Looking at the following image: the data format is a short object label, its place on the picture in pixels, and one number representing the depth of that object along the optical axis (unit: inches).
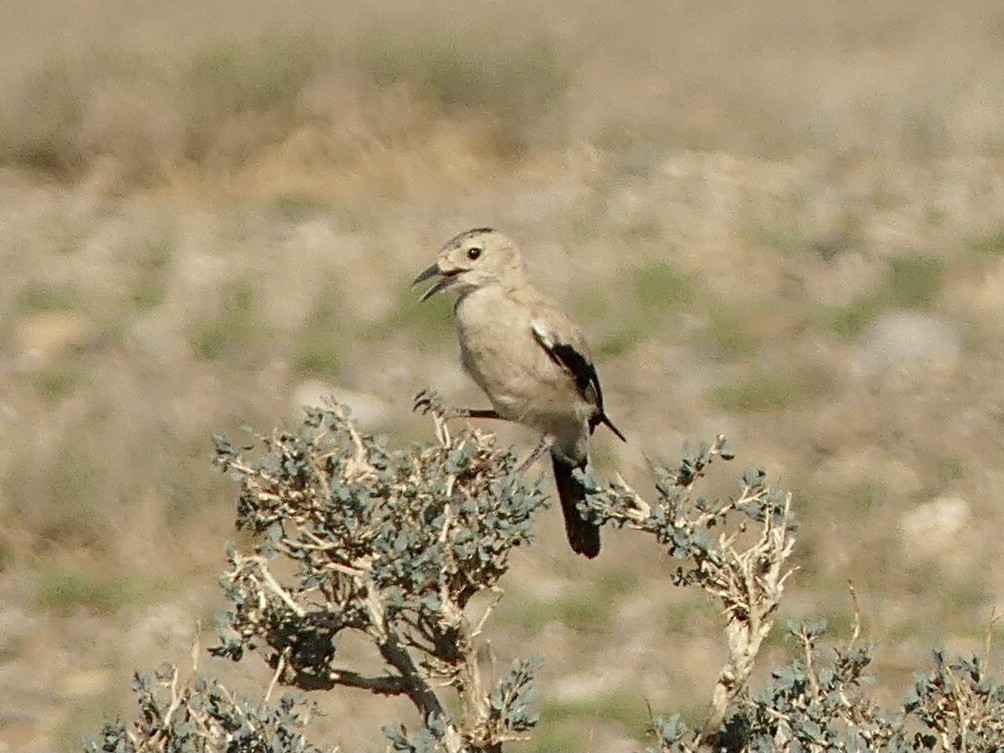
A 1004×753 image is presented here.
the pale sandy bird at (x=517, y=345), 511.5
